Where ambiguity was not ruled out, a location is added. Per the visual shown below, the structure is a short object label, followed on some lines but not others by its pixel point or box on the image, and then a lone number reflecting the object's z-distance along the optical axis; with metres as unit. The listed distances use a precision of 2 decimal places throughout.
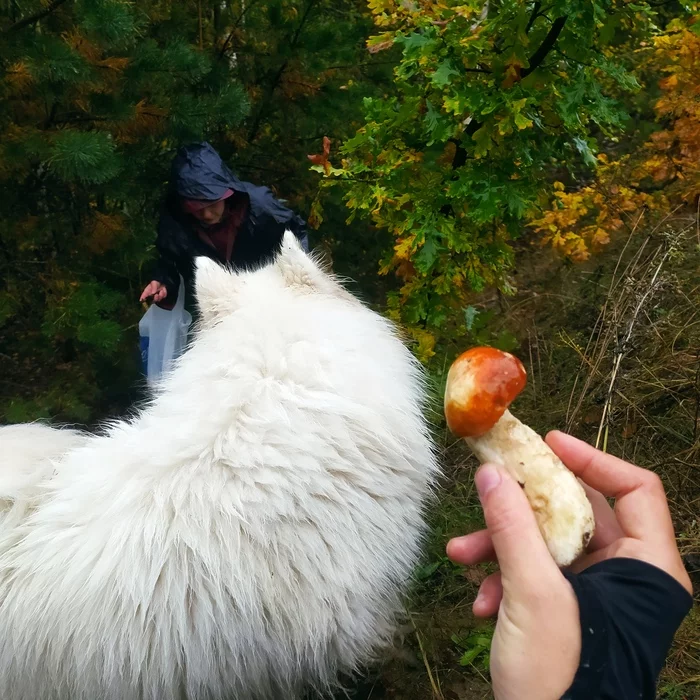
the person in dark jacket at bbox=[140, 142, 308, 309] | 2.67
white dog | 1.28
